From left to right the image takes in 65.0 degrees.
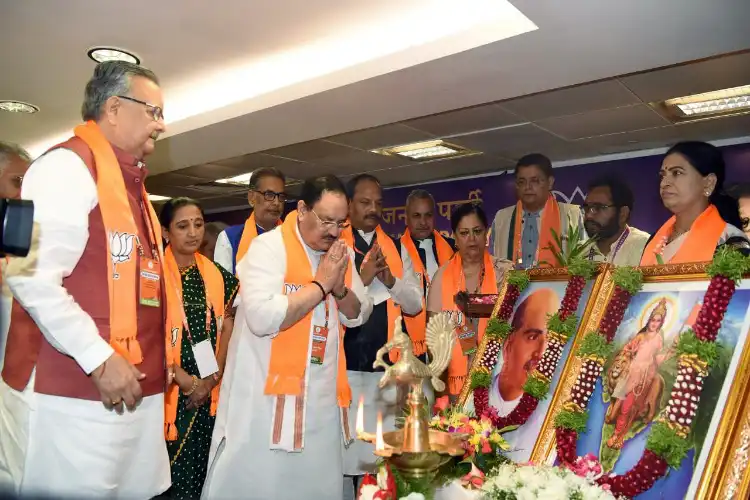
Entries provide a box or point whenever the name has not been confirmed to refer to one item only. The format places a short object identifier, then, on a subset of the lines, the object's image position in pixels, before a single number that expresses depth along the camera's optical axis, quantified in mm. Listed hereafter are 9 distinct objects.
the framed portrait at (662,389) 1154
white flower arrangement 1185
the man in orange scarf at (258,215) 3775
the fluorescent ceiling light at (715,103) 4660
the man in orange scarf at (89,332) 1482
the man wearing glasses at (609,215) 3674
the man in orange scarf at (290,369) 2117
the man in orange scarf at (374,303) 2941
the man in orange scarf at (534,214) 4207
